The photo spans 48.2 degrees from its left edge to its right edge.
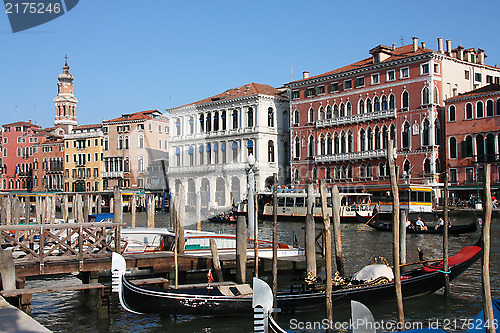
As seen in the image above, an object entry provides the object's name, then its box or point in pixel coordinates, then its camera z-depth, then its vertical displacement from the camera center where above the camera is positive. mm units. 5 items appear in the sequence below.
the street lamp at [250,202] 18922 -611
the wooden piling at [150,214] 26641 -1288
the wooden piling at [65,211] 27678 -1104
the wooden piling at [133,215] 24312 -1215
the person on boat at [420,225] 23219 -1837
